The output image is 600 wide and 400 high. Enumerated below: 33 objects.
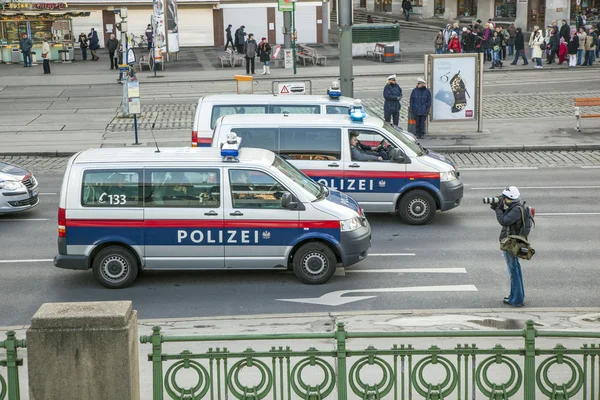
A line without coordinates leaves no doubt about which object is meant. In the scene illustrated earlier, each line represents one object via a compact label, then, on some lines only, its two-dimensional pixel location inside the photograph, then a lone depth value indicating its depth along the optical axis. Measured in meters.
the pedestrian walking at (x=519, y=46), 41.62
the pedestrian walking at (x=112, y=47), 44.53
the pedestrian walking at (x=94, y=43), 50.47
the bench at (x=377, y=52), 45.96
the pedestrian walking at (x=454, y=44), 42.81
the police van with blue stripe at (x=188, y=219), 13.17
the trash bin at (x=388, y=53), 45.44
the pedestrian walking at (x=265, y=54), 41.38
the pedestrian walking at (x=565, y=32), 41.99
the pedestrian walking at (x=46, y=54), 43.38
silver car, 17.36
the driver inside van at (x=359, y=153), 16.44
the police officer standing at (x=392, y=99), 24.59
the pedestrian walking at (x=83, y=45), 51.03
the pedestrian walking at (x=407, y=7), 66.06
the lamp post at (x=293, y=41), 41.89
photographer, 11.98
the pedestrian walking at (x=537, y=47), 40.75
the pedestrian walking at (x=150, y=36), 48.88
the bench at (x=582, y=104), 25.75
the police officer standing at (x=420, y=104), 24.25
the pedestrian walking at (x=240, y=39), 49.69
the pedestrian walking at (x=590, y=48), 41.00
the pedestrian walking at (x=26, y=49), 46.69
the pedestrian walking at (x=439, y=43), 44.41
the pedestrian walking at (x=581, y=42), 41.06
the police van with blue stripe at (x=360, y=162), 16.34
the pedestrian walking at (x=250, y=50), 40.50
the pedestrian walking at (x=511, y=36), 43.84
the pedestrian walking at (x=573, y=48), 40.84
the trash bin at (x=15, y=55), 49.56
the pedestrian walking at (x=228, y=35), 51.06
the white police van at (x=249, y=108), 18.59
